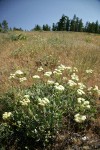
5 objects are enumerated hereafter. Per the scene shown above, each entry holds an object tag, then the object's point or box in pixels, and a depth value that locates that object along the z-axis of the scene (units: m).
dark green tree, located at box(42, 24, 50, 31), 34.07
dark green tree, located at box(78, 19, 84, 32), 33.06
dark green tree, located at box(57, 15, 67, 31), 30.23
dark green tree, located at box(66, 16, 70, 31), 32.19
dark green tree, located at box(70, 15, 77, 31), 32.80
